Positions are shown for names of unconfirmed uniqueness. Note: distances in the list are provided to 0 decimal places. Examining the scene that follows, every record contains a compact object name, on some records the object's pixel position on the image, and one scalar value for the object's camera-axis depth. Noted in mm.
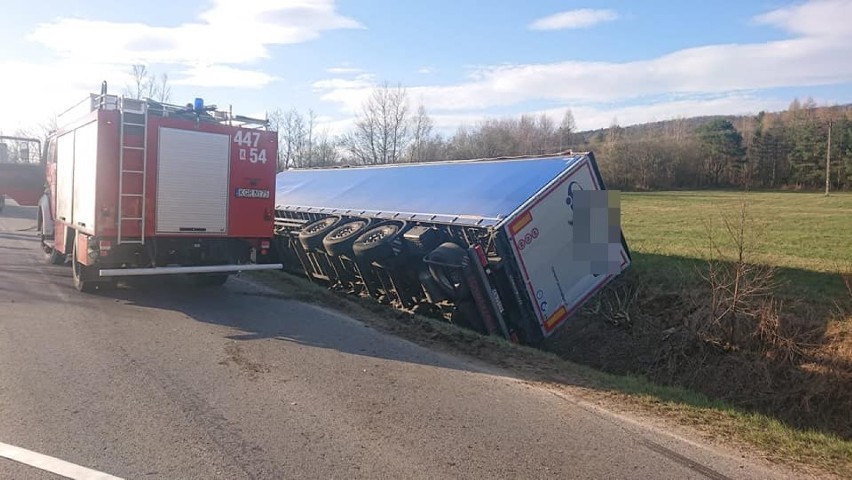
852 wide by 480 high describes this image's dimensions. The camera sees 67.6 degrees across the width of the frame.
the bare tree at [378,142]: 63250
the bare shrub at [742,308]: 9086
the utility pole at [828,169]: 52269
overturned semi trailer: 9523
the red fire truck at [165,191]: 9617
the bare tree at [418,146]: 60844
